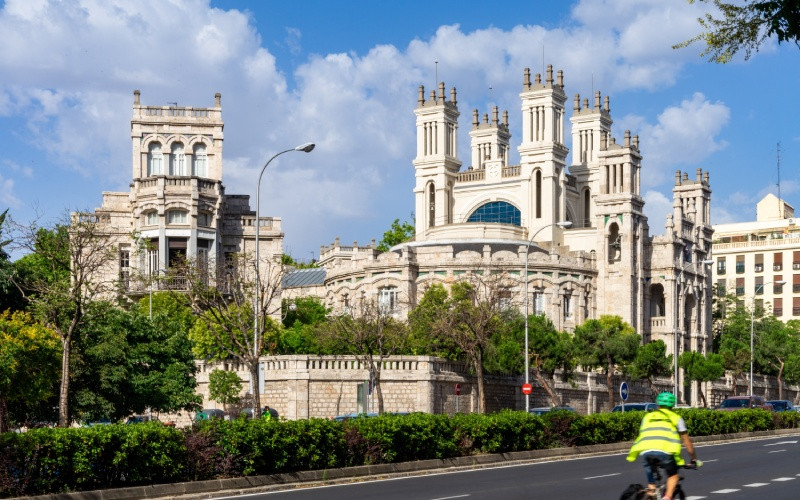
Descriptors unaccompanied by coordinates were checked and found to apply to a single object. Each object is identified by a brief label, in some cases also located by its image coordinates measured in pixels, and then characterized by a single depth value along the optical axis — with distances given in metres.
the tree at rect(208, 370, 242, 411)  58.19
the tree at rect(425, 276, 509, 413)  60.91
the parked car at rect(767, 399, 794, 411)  66.62
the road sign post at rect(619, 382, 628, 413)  46.75
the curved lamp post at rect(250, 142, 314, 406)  37.94
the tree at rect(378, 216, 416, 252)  117.38
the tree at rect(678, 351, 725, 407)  86.31
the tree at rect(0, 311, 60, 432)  35.41
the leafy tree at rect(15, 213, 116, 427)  35.56
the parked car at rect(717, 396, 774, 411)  60.12
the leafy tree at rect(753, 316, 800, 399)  94.86
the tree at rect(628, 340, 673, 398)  77.56
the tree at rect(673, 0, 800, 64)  14.38
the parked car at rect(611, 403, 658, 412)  54.38
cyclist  16.03
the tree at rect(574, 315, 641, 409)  75.69
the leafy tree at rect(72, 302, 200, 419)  41.91
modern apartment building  132.12
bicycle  16.10
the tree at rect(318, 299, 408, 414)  61.76
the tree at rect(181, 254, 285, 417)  40.50
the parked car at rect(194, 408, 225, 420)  51.21
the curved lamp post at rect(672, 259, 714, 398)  93.27
